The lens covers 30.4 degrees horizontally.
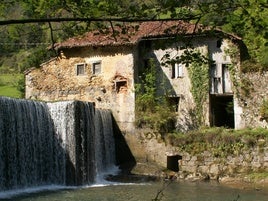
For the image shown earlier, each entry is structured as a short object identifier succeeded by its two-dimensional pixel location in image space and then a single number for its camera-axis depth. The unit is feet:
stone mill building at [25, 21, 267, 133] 75.10
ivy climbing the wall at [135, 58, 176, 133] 73.05
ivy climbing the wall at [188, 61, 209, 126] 75.92
